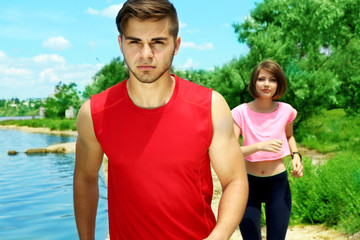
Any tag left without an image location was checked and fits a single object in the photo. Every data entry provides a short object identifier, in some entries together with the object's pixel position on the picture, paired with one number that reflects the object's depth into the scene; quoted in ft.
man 5.43
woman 11.71
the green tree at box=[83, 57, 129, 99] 126.72
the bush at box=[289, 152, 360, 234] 18.66
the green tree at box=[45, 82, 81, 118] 212.02
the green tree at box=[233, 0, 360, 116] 60.13
